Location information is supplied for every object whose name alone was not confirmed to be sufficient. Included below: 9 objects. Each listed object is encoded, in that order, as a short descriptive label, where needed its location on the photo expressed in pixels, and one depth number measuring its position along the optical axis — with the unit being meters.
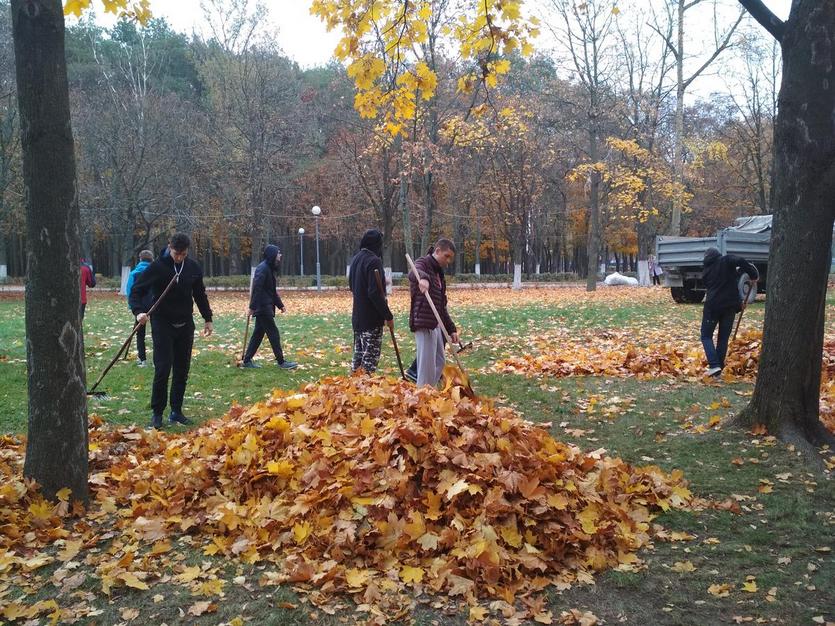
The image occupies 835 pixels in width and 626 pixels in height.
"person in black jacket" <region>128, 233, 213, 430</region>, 6.39
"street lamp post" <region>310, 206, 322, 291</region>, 29.49
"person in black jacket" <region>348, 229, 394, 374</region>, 6.95
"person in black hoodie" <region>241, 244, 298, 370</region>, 9.70
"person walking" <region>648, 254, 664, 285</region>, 34.44
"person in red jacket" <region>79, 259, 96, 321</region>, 11.17
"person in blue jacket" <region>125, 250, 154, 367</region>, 9.43
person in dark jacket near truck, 8.26
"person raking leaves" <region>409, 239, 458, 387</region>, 6.62
